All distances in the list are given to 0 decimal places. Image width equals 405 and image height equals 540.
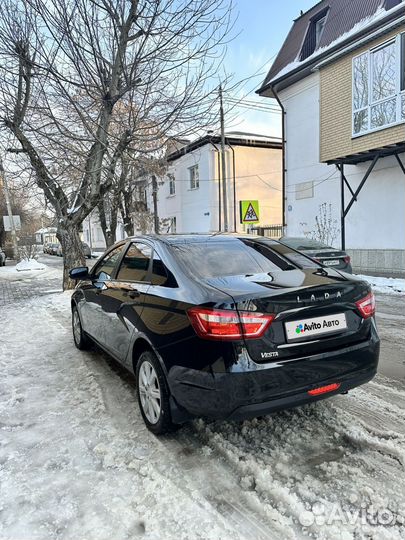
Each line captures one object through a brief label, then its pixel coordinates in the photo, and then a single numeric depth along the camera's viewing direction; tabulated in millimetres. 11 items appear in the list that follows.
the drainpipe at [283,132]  16672
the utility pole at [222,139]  10086
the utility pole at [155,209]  24364
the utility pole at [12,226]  22953
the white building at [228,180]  21906
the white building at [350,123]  11539
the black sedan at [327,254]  8289
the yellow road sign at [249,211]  12766
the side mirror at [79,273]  4869
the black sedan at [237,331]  2482
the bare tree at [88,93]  8328
